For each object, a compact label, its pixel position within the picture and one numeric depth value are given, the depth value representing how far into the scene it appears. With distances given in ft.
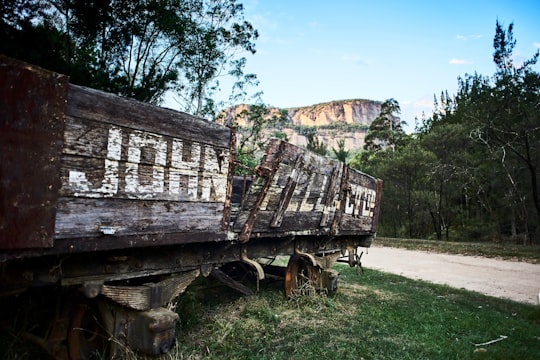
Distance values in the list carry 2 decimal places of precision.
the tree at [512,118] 61.26
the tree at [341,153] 123.69
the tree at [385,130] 137.39
